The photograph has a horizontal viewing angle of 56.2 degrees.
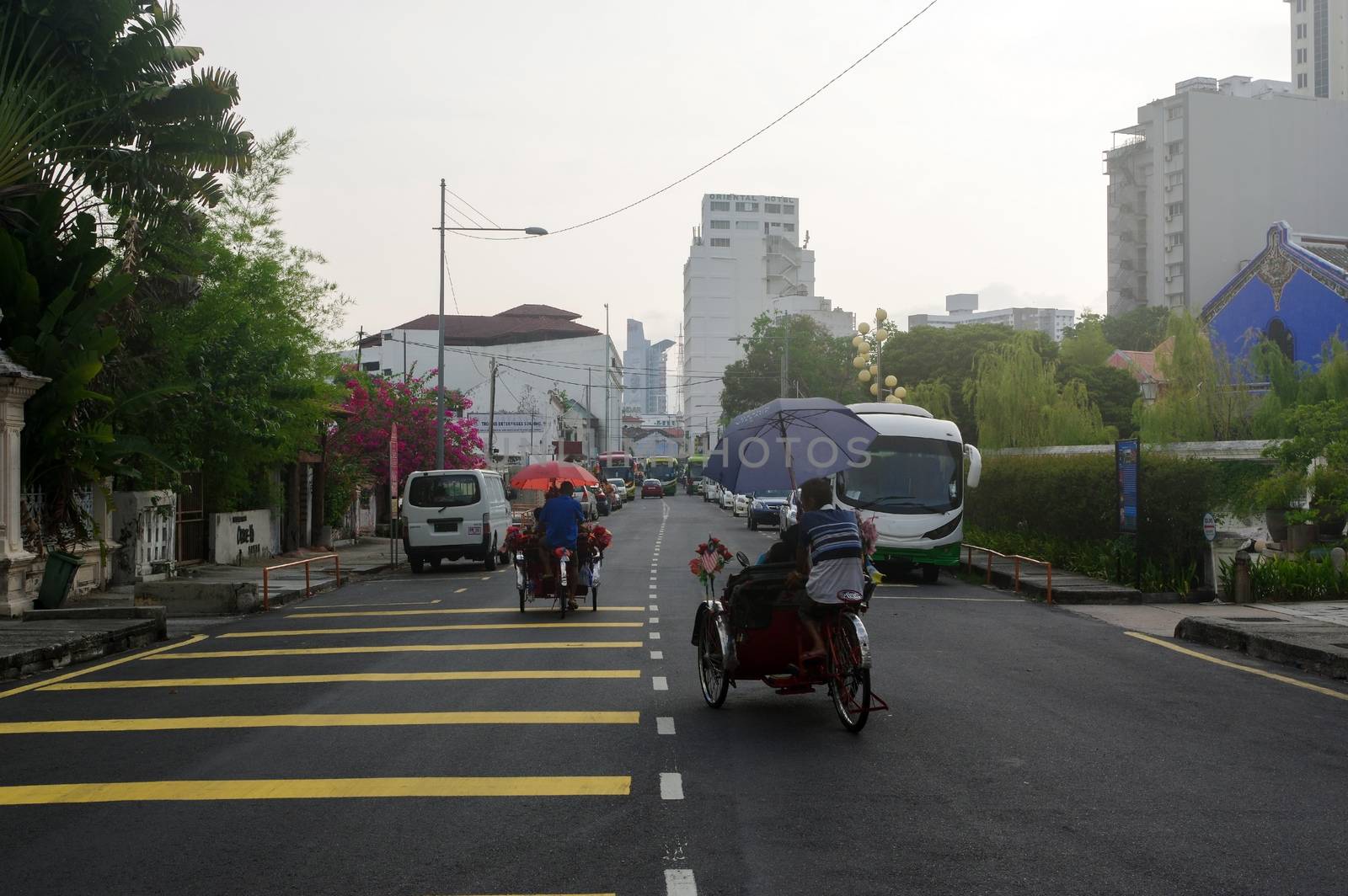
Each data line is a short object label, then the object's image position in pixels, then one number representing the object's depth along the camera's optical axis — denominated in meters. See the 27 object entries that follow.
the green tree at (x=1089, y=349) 70.81
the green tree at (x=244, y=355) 22.72
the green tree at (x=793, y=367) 84.12
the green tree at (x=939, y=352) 68.79
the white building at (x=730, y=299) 147.88
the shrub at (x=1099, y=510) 19.97
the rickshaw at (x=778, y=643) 8.72
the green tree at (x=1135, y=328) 87.76
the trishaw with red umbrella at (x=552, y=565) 16.56
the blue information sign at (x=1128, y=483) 19.50
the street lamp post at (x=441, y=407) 34.22
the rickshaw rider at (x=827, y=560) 8.96
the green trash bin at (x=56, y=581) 16.88
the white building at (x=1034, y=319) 184.50
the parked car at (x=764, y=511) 41.59
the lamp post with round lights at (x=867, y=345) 37.50
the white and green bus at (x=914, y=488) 23.11
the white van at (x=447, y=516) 25.83
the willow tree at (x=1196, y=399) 34.44
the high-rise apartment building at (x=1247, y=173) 85.88
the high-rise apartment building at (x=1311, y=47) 118.69
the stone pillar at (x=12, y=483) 16.66
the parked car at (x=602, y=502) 58.85
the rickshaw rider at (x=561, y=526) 16.45
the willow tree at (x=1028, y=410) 38.03
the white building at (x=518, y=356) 99.31
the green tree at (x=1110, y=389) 57.41
